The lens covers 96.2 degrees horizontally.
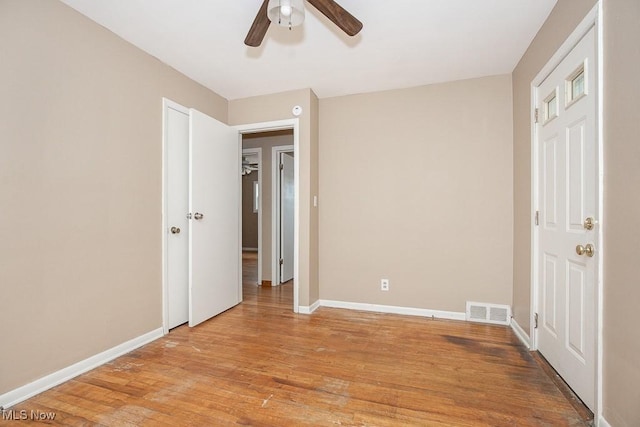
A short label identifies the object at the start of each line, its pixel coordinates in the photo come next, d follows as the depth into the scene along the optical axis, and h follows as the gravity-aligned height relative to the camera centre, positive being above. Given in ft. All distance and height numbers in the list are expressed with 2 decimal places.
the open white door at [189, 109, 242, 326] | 9.02 -0.15
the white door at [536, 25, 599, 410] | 5.01 -0.10
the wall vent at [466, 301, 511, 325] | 9.05 -3.21
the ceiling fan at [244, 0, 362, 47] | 5.10 +3.70
